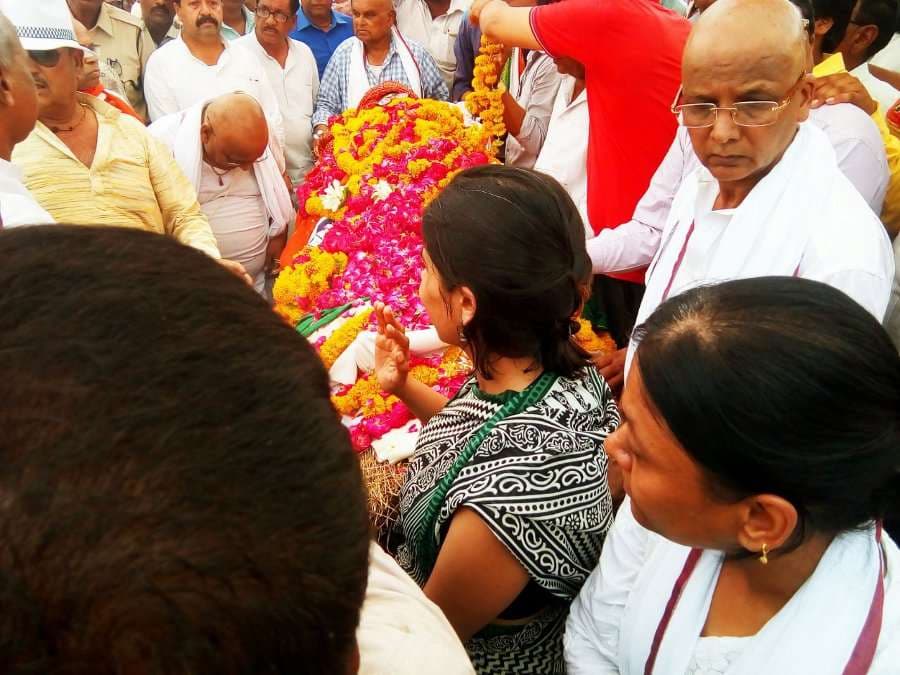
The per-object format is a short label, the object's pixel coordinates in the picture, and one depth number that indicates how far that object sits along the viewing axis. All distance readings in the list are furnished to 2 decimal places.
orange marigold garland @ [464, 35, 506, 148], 3.23
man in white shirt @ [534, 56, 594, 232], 3.02
